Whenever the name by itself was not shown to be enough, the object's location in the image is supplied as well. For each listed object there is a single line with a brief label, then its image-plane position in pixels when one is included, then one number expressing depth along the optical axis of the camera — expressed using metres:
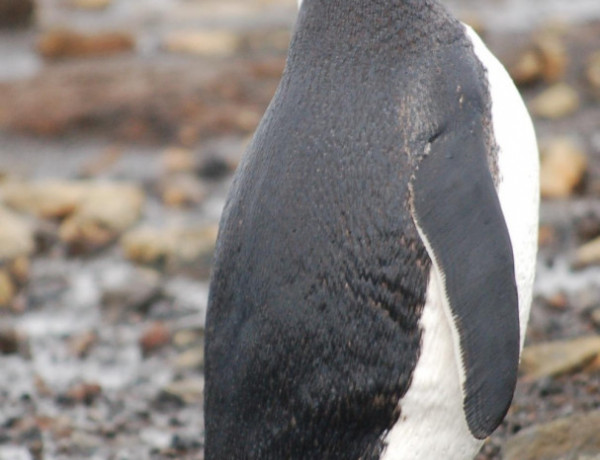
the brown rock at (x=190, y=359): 9.64
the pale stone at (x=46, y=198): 13.82
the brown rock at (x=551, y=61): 16.48
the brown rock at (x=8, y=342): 10.05
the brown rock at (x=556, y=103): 15.37
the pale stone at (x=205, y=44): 19.66
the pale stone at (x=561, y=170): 12.31
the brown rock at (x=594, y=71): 15.94
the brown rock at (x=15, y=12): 22.59
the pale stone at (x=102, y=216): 13.03
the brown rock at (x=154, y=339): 10.12
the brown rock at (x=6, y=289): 11.41
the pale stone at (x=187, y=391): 8.87
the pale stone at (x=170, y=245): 11.97
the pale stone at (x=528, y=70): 16.39
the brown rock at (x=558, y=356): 7.58
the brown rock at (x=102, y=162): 15.44
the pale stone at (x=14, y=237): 12.24
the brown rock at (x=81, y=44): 19.84
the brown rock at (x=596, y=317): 8.78
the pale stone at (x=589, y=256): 10.47
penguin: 5.19
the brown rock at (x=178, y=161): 15.19
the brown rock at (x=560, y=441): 6.07
